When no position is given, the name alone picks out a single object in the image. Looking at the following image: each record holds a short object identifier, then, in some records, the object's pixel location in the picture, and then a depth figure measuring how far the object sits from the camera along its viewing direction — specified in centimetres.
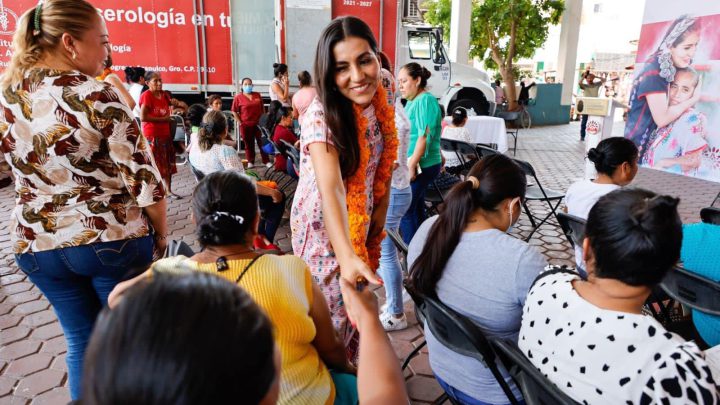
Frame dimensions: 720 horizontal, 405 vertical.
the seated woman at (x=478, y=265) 139
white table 721
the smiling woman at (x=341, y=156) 147
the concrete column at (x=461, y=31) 1238
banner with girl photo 630
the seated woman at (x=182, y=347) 45
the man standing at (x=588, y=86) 1052
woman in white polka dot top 95
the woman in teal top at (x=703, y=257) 175
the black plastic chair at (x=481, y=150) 436
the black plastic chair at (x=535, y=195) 396
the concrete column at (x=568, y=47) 1334
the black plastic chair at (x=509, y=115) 934
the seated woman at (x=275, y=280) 112
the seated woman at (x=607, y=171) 252
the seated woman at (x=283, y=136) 494
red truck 738
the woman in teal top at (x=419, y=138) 311
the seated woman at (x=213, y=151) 388
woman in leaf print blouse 139
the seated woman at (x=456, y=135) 524
